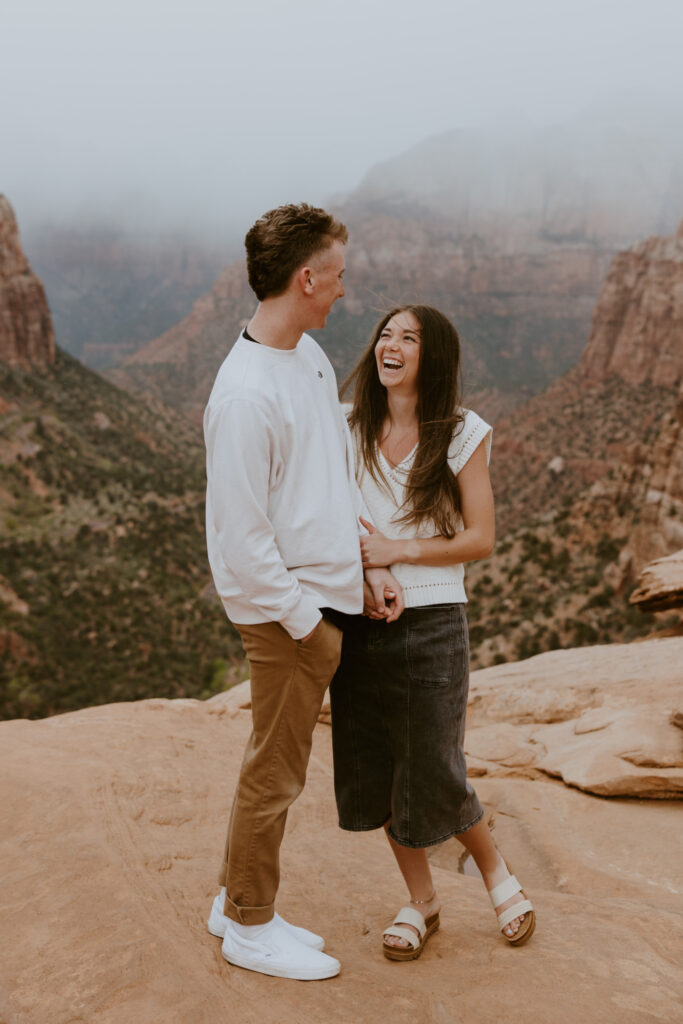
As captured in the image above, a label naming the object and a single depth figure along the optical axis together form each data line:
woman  3.12
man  2.67
